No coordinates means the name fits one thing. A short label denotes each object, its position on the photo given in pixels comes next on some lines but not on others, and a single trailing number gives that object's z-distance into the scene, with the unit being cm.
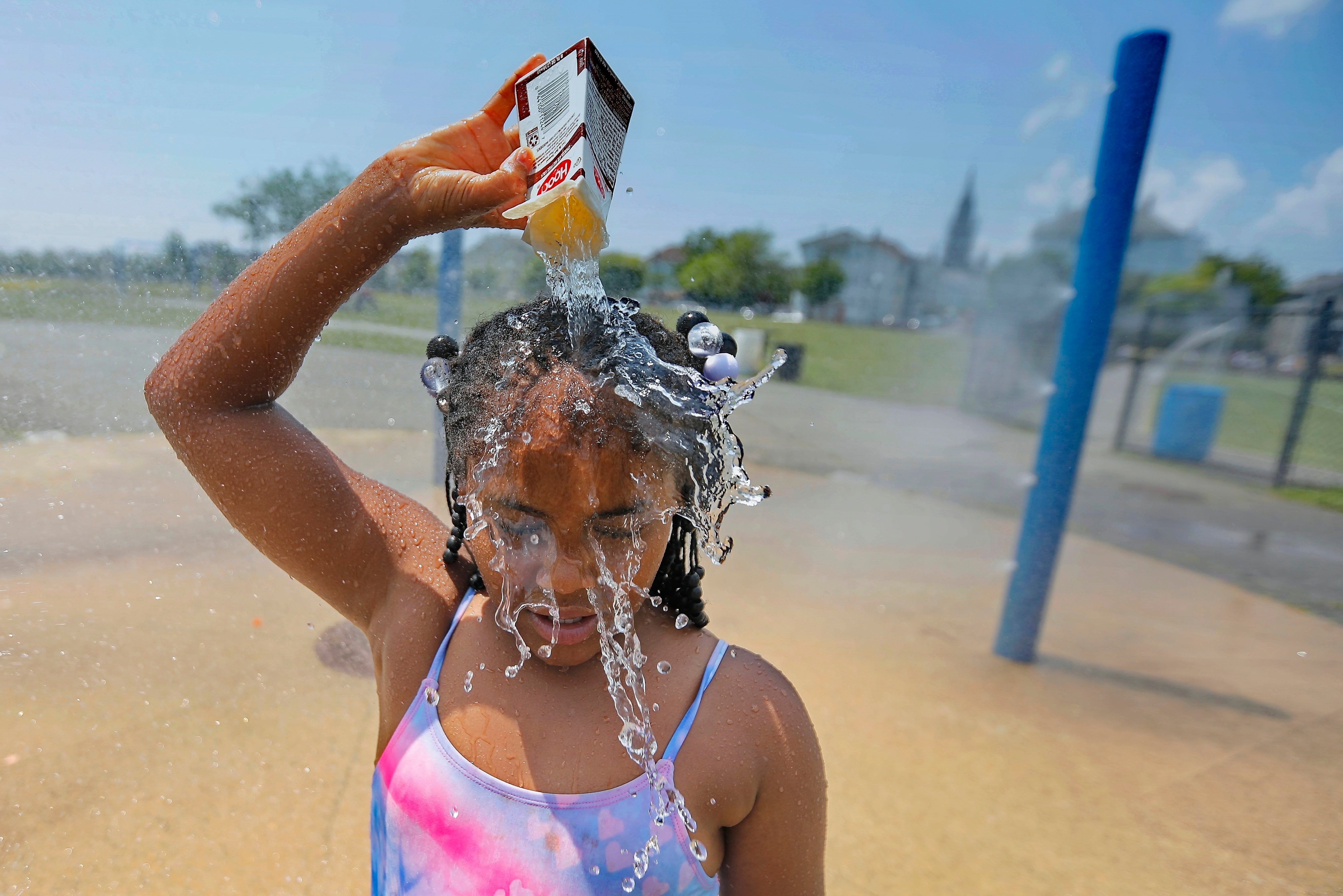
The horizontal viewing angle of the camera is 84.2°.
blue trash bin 1084
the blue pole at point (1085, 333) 334
